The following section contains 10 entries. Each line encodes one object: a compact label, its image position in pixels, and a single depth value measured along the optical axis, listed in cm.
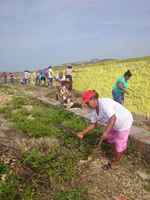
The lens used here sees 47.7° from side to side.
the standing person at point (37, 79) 1324
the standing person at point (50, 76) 1189
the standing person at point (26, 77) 1442
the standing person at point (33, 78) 1480
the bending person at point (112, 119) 281
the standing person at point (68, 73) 888
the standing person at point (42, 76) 1250
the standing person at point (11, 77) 1617
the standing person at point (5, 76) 1665
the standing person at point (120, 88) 535
